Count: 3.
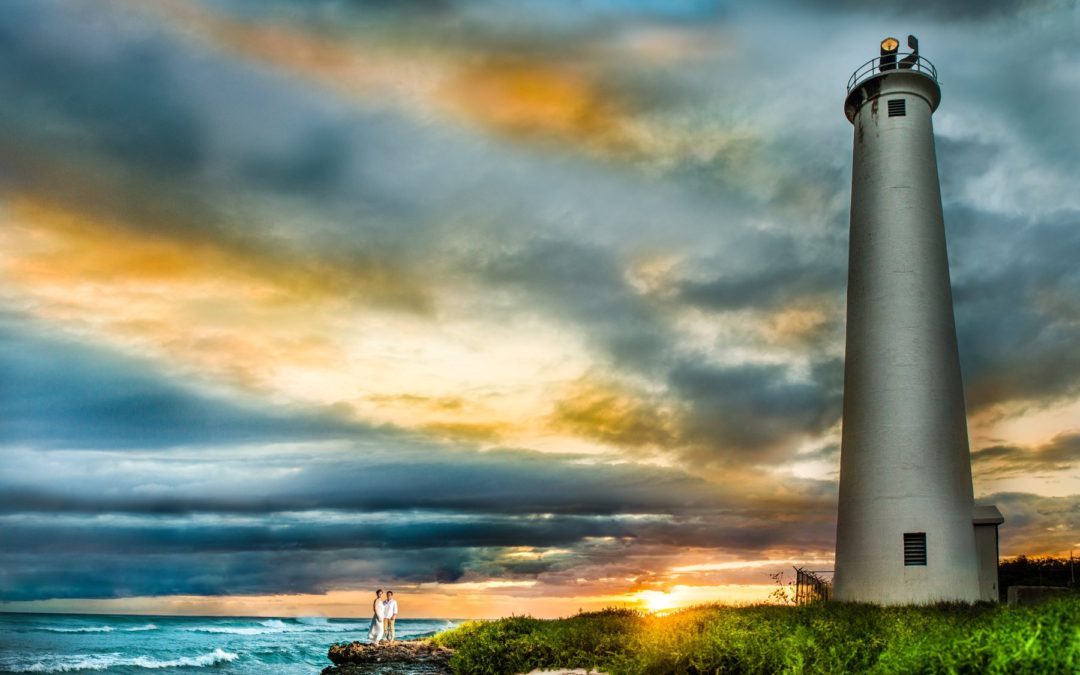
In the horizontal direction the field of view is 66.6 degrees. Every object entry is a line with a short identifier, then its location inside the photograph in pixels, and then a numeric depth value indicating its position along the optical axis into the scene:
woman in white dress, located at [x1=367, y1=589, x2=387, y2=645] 23.80
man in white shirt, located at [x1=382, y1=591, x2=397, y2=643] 24.30
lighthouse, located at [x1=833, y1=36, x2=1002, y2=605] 20.03
